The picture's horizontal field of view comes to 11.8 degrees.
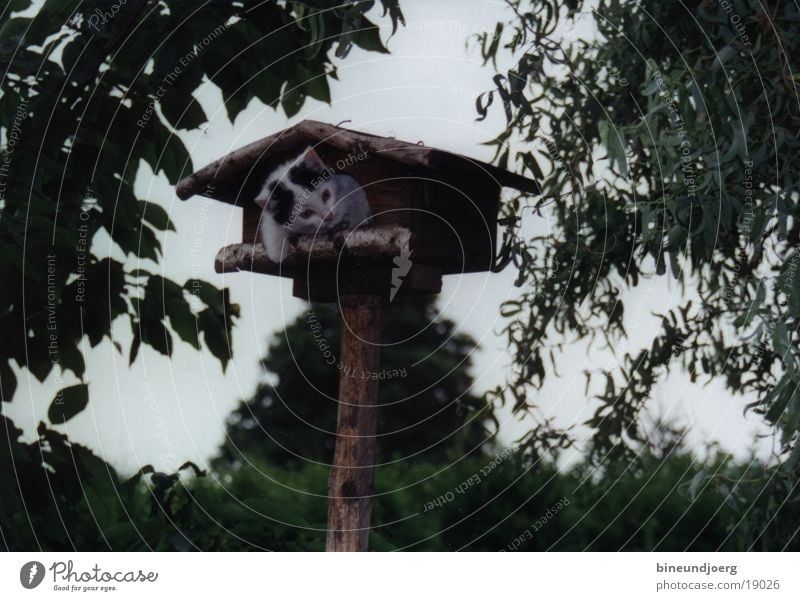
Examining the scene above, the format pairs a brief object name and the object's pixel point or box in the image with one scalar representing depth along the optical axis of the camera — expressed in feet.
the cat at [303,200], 20.63
